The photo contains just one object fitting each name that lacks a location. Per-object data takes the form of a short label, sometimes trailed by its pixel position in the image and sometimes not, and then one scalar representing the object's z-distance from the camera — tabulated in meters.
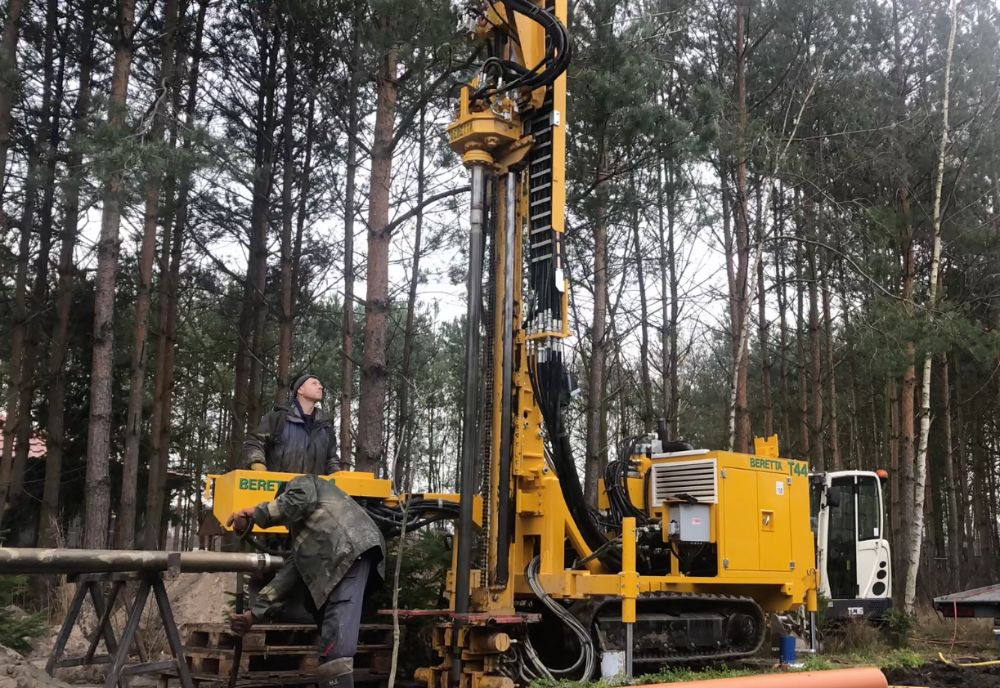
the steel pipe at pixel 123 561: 4.60
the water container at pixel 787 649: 9.61
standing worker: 8.05
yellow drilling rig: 7.49
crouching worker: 5.91
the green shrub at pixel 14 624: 8.91
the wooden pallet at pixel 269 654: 6.95
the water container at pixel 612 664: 7.62
